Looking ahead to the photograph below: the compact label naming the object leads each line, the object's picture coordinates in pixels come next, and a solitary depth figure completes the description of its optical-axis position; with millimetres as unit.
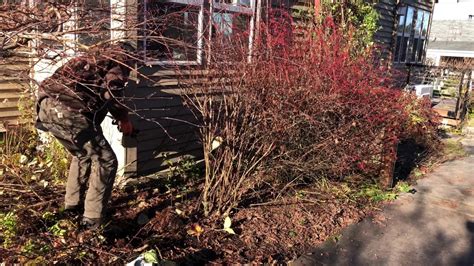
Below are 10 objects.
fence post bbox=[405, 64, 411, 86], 14930
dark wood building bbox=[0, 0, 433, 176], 5125
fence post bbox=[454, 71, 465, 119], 12009
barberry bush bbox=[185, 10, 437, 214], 4375
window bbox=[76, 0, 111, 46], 3069
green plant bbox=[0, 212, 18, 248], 3500
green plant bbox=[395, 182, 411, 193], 6172
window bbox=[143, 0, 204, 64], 5200
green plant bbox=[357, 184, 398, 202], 5773
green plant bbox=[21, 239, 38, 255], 3267
